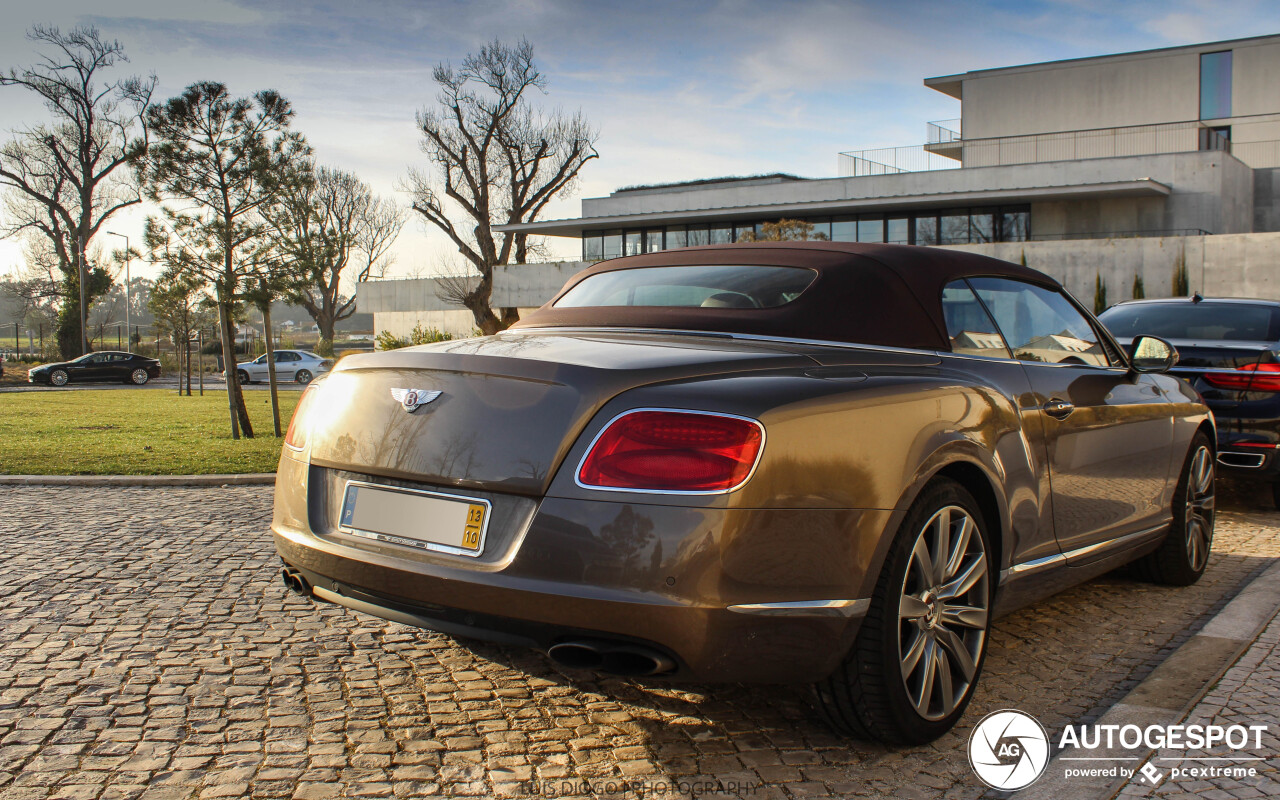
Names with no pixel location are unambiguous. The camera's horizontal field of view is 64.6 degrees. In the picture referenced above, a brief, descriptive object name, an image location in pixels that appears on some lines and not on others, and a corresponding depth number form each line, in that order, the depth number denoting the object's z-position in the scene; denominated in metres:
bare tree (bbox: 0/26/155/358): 43.12
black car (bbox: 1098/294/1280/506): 7.02
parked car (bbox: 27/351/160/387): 38.62
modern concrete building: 29.91
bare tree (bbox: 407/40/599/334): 49.94
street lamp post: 48.24
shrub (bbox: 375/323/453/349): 28.57
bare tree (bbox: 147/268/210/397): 14.16
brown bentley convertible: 2.61
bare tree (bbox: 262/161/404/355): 61.47
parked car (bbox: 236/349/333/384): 41.31
